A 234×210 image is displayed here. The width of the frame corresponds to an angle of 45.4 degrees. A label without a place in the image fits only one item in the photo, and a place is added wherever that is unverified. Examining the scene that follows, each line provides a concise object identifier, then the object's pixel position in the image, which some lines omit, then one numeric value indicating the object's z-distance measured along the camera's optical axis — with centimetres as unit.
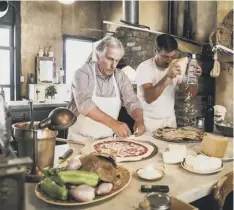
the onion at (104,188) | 113
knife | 161
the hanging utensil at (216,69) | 349
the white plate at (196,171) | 144
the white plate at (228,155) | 170
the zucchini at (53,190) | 109
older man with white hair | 224
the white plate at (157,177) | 133
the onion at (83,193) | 108
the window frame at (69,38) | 773
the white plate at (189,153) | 161
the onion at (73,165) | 123
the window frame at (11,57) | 707
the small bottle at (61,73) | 750
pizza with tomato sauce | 171
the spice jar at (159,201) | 94
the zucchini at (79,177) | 113
